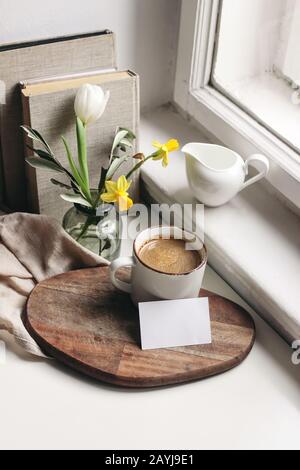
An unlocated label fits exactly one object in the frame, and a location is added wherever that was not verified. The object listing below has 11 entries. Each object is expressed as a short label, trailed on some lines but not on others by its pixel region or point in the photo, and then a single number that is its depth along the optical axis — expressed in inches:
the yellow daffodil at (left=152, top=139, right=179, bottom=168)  34.7
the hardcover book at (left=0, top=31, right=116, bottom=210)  35.5
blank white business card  31.9
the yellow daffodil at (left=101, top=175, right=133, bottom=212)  33.1
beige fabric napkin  34.5
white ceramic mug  31.4
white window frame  37.2
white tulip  33.6
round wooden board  30.7
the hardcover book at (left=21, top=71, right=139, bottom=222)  35.1
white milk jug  36.0
